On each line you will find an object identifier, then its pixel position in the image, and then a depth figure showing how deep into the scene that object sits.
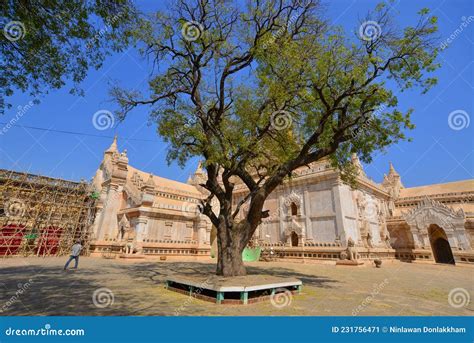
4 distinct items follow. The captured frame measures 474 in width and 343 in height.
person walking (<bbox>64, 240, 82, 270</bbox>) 13.01
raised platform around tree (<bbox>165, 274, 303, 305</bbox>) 6.48
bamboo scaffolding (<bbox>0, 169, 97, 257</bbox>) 21.48
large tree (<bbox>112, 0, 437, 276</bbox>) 9.18
